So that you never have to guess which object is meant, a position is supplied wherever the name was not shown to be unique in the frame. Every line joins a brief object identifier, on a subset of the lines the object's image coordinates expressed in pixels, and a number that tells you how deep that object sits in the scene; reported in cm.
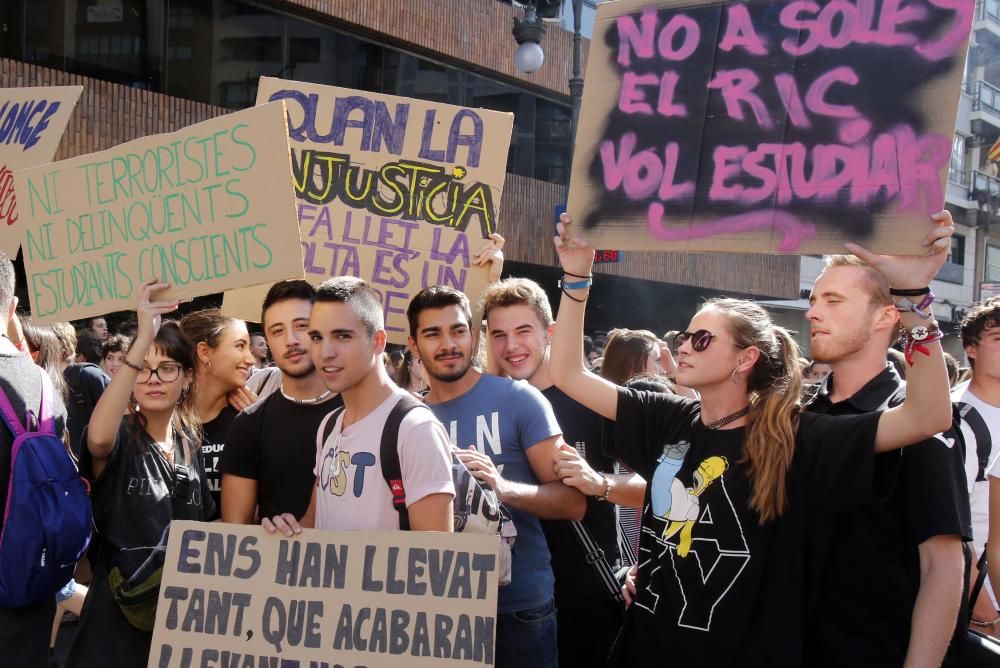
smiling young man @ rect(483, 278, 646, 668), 350
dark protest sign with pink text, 258
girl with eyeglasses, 314
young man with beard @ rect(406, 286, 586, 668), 316
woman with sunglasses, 252
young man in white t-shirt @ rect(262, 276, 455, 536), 275
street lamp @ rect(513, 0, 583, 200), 1102
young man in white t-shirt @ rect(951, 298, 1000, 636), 346
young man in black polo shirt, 249
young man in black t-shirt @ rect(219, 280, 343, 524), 330
